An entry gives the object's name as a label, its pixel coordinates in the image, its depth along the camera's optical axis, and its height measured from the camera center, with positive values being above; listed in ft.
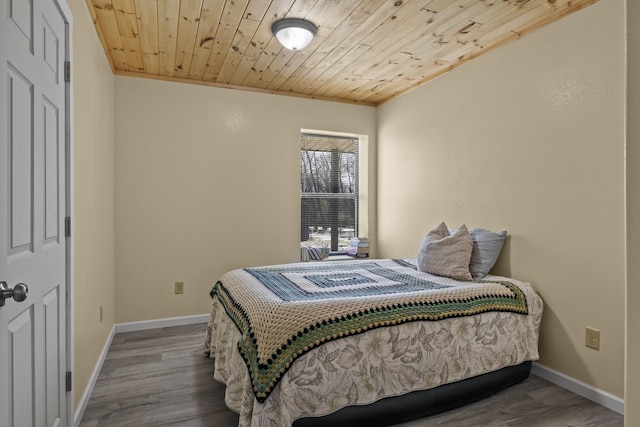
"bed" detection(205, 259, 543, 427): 5.76 -2.39
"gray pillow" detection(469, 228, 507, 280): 9.29 -1.10
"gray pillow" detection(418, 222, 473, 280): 9.12 -1.18
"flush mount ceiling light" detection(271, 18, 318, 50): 8.43 +3.97
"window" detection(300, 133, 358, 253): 14.84 +0.68
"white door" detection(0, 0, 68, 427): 3.78 -0.09
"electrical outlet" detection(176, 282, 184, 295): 12.27 -2.68
